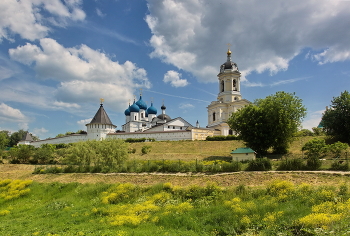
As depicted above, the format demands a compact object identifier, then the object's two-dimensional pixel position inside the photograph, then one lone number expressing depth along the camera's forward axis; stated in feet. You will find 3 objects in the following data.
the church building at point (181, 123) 151.84
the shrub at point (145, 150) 119.14
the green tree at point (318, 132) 123.36
